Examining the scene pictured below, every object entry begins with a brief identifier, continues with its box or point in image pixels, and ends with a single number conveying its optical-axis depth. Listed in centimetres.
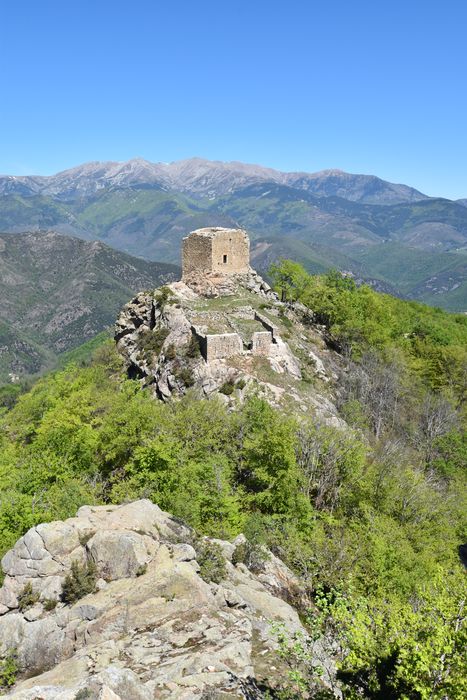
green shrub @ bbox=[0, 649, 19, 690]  1598
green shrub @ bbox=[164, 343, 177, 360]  5372
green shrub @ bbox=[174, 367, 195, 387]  4978
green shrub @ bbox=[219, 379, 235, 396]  4706
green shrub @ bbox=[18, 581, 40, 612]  1850
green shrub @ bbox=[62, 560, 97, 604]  1823
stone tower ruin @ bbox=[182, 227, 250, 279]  6259
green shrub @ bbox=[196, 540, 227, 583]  1984
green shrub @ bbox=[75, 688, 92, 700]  1196
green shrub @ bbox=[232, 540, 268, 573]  2367
